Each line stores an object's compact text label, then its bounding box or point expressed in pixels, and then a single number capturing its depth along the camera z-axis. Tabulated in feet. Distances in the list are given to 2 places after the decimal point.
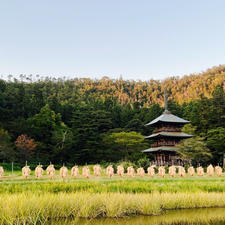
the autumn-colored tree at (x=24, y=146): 127.83
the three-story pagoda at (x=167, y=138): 122.72
